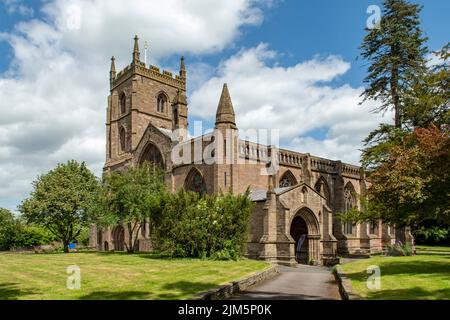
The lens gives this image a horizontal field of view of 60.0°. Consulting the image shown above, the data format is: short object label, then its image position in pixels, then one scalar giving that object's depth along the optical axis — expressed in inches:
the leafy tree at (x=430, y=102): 789.2
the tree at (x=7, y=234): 2221.9
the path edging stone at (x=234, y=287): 392.5
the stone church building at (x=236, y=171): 1057.5
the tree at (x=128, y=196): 1181.7
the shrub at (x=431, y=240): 1938.2
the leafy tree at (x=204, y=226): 901.2
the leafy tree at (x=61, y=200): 1387.8
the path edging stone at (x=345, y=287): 382.6
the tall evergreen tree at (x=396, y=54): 1203.9
